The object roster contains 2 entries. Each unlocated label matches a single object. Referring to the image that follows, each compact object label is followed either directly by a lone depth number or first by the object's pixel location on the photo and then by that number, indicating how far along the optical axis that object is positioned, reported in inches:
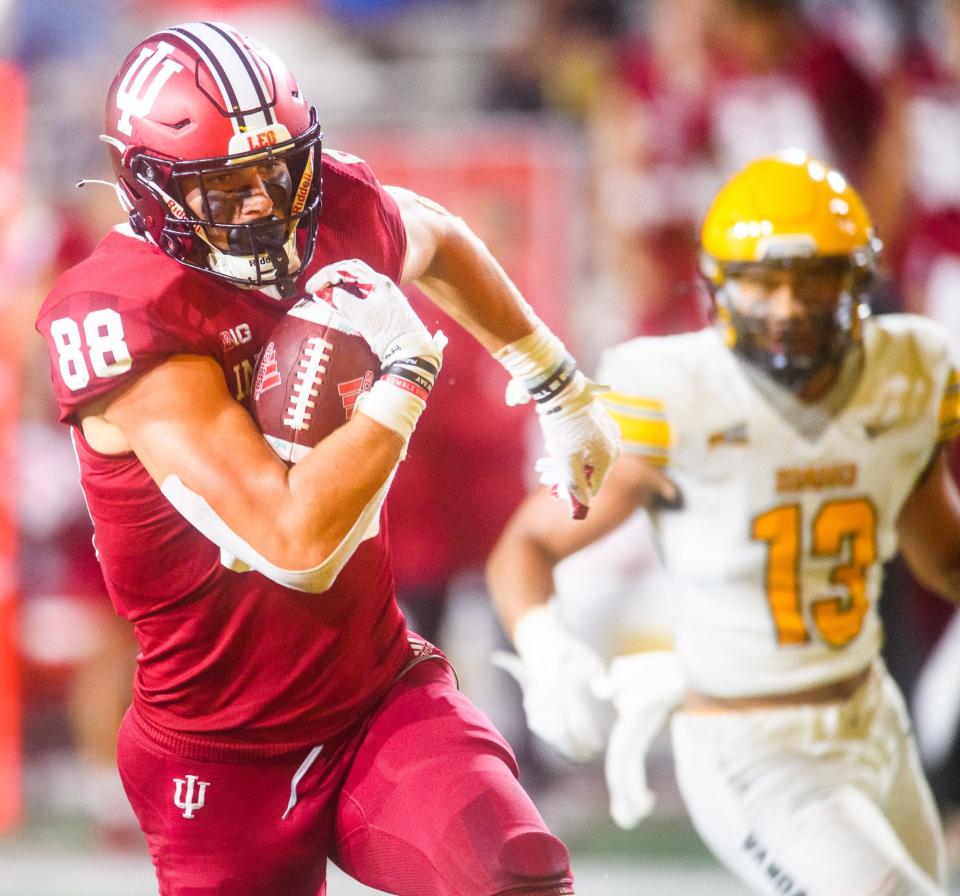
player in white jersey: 741.9
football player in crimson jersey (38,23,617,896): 719.3
